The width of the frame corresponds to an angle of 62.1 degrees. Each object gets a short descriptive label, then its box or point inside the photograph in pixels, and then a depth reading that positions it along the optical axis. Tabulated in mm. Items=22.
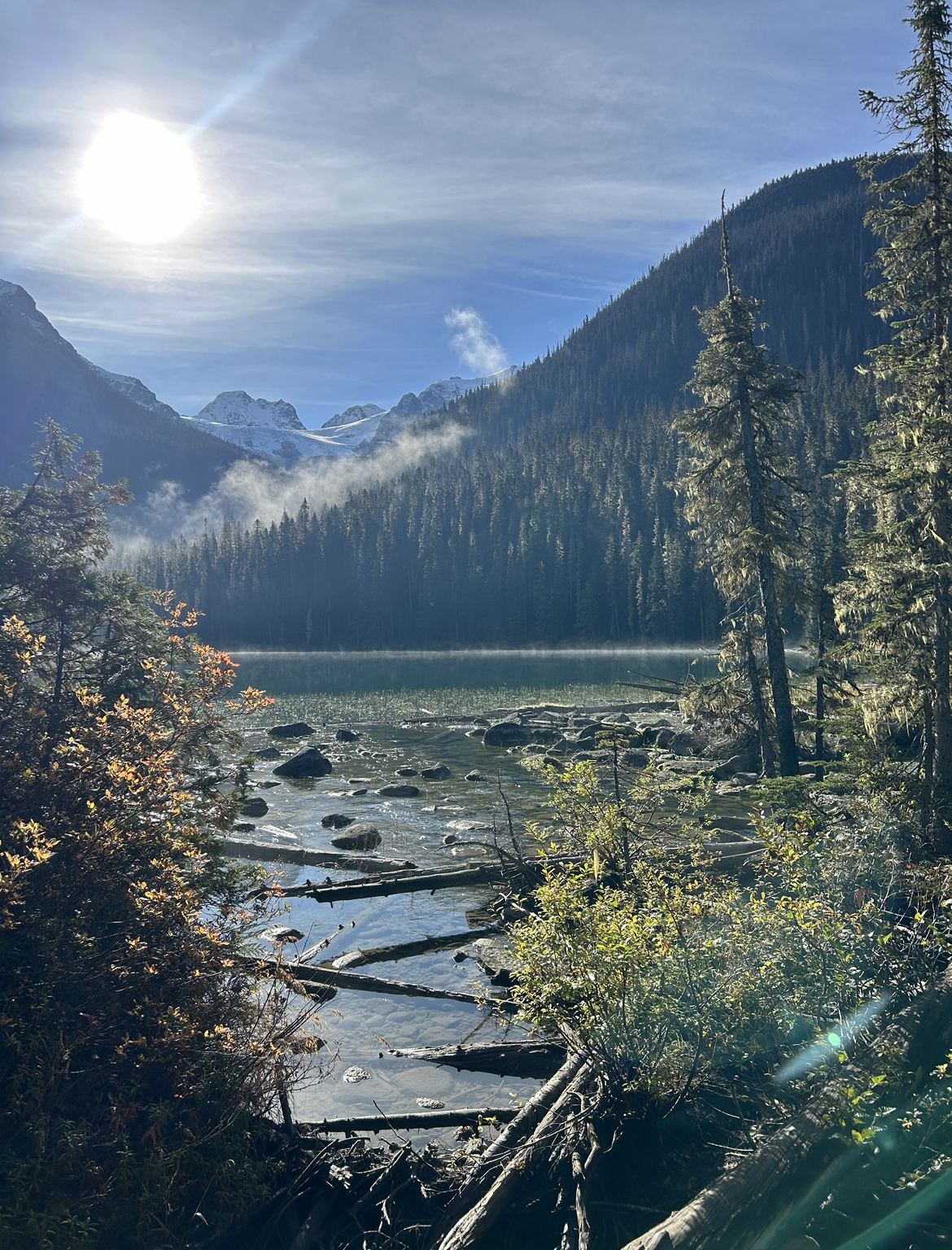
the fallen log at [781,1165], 4566
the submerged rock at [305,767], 29172
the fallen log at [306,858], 15898
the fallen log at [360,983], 10648
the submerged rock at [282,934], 12516
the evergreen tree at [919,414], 12633
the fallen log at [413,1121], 7043
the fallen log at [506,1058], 8352
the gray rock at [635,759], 27720
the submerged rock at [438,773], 27277
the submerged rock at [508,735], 34250
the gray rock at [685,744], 29719
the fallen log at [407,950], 12094
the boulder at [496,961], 10922
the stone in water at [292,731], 39625
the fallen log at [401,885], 14414
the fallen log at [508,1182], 5297
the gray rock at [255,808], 22406
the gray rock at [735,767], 25094
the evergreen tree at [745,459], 20531
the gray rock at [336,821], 20925
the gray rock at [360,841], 18500
